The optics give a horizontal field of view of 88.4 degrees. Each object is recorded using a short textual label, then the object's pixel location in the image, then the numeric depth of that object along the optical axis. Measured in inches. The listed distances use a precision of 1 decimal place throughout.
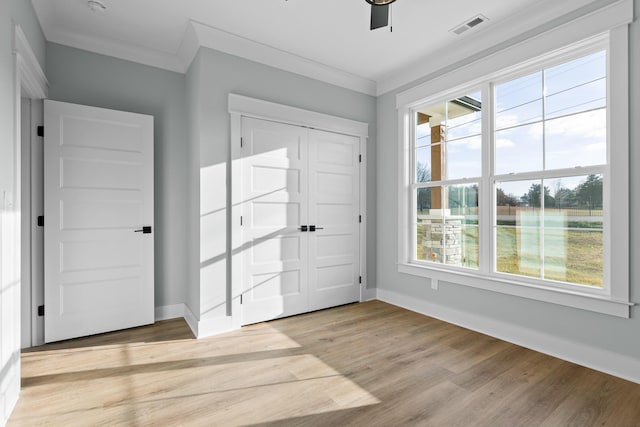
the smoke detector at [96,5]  103.3
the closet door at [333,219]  150.0
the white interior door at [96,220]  114.0
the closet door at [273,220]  131.4
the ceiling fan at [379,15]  78.6
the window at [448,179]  131.4
